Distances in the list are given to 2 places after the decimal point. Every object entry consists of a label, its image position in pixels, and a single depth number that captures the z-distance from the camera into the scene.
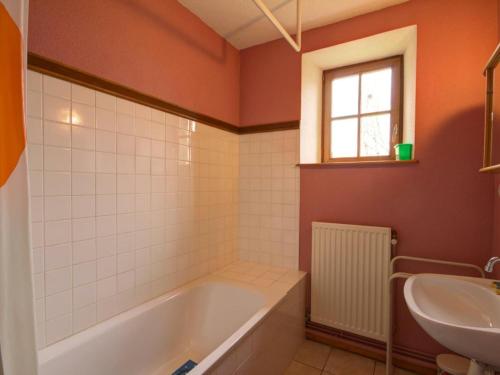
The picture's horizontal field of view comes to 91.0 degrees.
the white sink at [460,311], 0.76
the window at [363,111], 1.86
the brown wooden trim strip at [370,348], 1.55
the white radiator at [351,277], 1.61
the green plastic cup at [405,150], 1.61
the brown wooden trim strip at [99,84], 1.02
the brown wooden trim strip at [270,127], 1.98
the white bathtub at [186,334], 1.08
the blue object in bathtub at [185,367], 1.39
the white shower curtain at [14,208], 0.62
